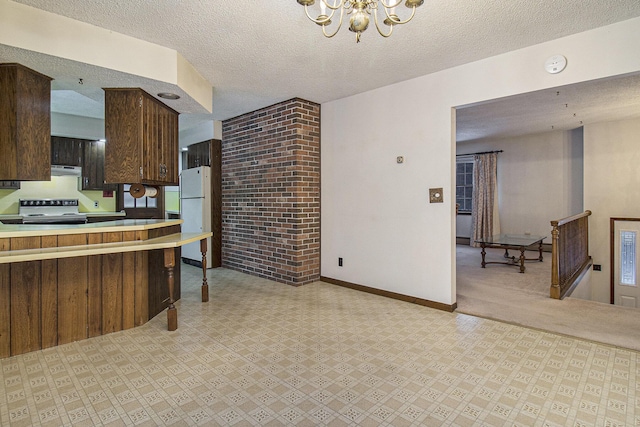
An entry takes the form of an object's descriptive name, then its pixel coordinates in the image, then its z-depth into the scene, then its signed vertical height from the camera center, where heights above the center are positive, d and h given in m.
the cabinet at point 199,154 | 5.57 +0.97
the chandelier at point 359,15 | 1.64 +1.02
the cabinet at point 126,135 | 3.14 +0.71
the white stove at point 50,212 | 5.20 -0.05
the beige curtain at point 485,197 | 7.50 +0.28
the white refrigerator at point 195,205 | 5.43 +0.07
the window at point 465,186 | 8.42 +0.61
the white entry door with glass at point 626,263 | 5.43 -0.89
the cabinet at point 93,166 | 5.84 +0.78
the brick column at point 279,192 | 4.39 +0.25
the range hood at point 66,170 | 5.44 +0.65
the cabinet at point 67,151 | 5.56 +1.00
